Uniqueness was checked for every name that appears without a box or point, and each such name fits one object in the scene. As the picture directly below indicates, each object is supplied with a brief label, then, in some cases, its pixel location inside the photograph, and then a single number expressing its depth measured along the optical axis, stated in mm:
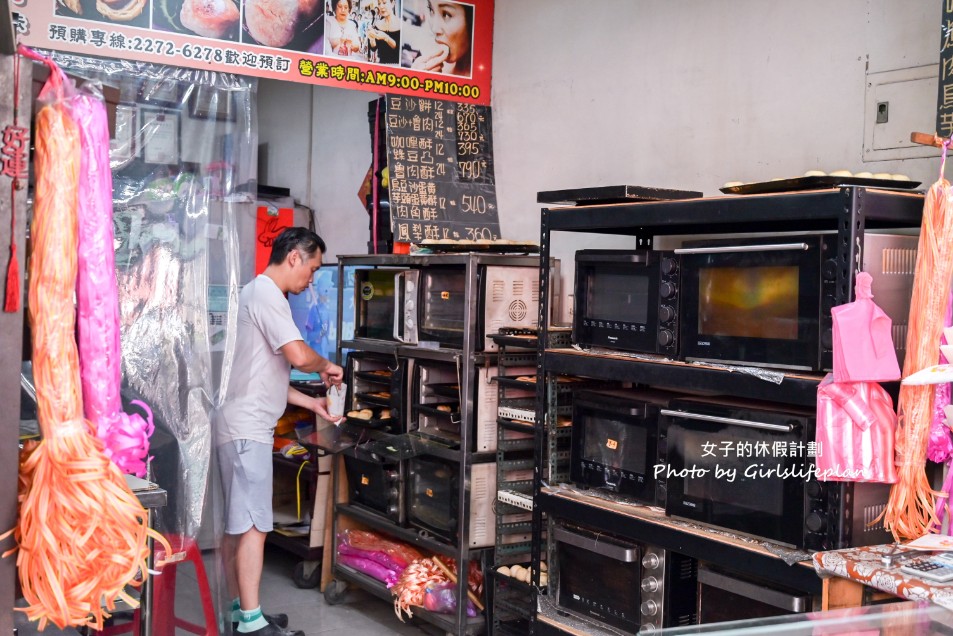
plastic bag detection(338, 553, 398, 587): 4570
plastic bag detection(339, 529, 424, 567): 4648
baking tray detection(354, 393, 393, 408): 4680
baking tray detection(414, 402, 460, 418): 4336
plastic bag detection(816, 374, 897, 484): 2467
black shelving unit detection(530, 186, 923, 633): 2504
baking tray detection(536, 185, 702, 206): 3156
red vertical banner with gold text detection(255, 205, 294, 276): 6812
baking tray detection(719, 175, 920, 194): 2547
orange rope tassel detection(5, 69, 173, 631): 1803
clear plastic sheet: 3639
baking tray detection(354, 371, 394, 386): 4711
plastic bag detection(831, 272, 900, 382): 2430
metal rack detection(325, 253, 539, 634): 4094
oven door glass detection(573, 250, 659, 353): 3188
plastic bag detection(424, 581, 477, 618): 4277
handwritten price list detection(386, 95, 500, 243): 4738
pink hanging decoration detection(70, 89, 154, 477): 1902
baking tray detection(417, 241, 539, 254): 4223
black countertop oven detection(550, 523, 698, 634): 3082
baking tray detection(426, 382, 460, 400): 4367
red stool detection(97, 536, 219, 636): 3561
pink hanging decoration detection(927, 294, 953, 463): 2471
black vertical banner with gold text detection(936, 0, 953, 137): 2811
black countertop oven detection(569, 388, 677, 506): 3197
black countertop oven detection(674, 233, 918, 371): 2580
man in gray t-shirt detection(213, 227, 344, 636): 4066
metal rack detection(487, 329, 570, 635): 3933
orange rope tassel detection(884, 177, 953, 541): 2430
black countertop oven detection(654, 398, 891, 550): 2576
